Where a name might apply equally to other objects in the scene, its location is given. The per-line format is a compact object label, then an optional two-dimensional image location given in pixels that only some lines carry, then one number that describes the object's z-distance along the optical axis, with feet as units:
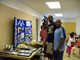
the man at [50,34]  6.54
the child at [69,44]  11.19
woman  7.45
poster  7.70
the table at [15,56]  5.31
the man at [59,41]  6.02
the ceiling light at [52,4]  8.85
